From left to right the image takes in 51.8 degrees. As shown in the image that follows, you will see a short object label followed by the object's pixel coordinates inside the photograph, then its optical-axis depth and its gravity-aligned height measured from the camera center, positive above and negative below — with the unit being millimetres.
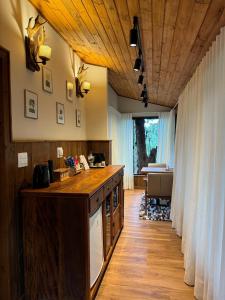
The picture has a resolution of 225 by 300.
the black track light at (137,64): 2416 +795
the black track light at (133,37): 1912 +848
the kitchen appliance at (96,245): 1994 -987
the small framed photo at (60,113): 2758 +308
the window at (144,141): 6906 -56
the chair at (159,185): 4414 -873
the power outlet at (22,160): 1903 -180
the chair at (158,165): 5871 -661
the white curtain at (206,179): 1657 -348
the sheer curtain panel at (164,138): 6426 +39
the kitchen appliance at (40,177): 2006 -335
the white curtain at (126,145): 6711 -174
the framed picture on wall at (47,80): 2393 +620
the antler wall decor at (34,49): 2076 +810
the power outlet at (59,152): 2698 -159
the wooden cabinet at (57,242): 1820 -830
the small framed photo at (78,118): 3492 +321
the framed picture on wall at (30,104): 2064 +313
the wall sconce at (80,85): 3441 +800
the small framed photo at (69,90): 3064 +660
